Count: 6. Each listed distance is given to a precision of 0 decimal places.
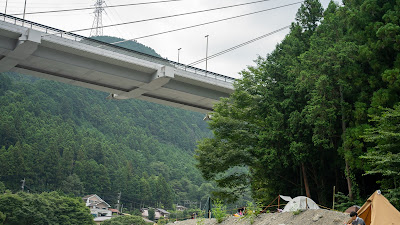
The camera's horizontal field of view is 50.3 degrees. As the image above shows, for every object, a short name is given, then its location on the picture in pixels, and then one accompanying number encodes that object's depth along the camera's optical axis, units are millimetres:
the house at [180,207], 102075
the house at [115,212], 85219
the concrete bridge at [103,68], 22688
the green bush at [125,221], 63712
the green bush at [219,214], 17578
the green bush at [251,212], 16500
